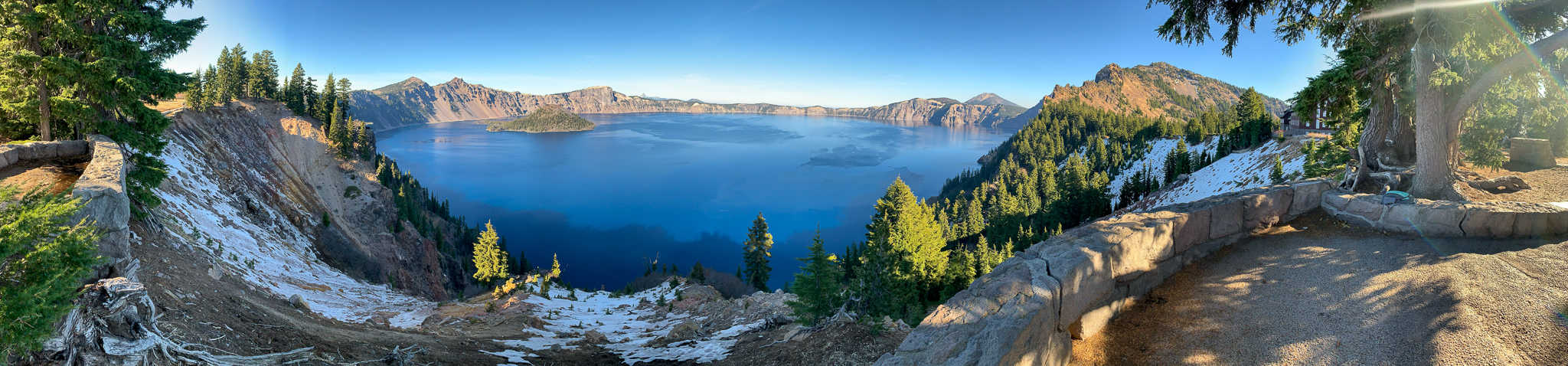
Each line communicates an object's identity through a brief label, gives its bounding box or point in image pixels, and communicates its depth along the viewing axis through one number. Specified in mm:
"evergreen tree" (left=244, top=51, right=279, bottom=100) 72750
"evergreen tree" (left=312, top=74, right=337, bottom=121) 71375
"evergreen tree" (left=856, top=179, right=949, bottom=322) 19234
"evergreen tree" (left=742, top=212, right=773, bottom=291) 59750
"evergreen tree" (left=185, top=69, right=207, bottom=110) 42781
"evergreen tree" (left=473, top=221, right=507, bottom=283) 47656
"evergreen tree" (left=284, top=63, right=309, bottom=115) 70562
